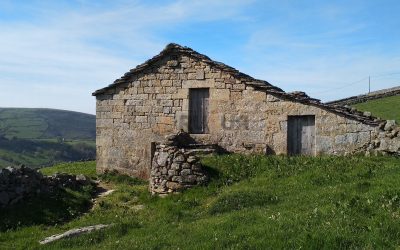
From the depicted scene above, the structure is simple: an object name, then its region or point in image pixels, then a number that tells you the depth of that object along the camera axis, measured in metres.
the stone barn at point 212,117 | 17.72
